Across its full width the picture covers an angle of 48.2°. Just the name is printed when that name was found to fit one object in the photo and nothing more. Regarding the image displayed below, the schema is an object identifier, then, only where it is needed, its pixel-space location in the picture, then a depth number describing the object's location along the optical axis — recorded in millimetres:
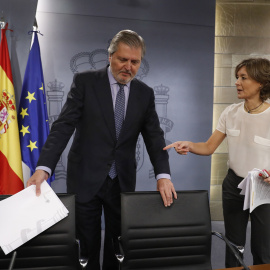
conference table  1198
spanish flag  3146
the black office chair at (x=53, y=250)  1448
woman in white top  1861
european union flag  3223
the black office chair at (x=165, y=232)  1573
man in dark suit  1790
